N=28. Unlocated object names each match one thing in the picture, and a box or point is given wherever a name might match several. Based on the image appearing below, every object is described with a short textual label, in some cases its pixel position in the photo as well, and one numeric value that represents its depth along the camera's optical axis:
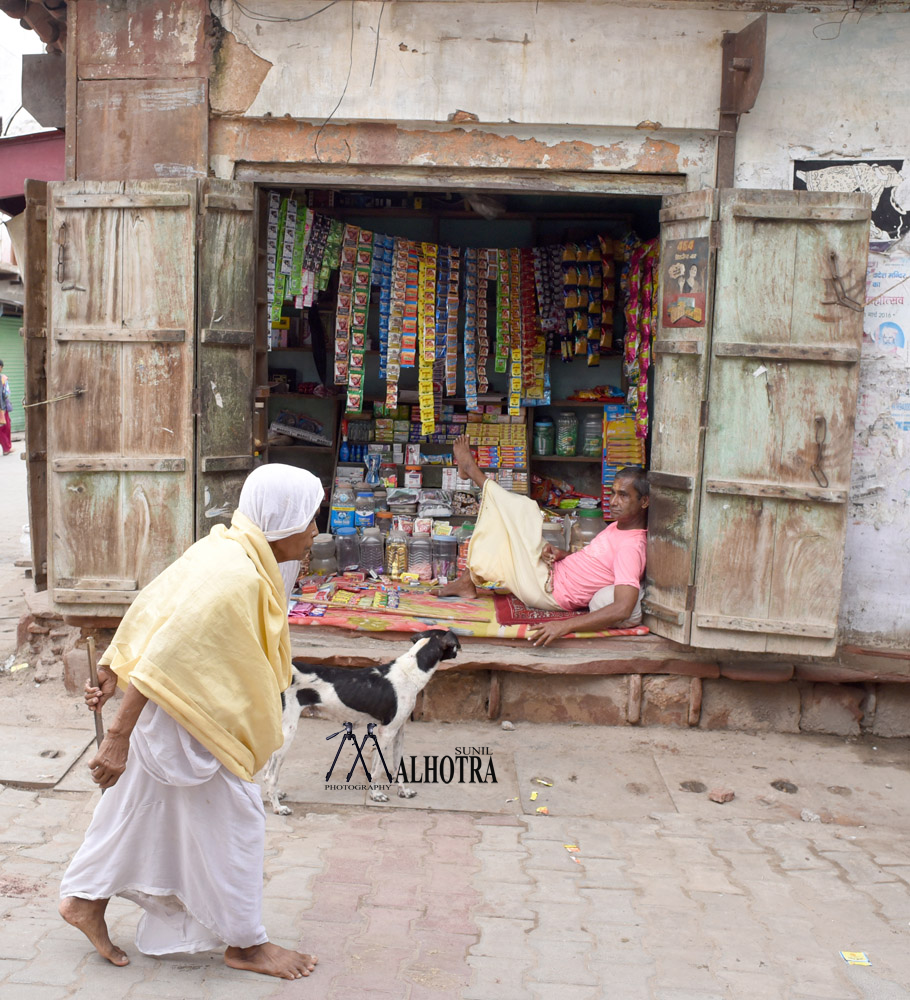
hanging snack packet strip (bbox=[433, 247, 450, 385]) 7.08
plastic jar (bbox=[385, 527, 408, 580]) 6.62
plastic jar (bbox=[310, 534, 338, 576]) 6.70
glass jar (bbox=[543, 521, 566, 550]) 6.80
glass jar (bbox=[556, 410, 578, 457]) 7.84
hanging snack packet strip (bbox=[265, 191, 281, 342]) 5.98
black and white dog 4.20
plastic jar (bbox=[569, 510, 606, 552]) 6.90
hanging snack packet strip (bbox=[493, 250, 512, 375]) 7.31
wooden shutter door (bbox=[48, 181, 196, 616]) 4.93
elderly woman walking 2.59
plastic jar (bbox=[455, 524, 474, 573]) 6.41
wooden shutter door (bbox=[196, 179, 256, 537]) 4.99
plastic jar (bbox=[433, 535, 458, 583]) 6.66
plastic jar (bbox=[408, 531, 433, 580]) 6.69
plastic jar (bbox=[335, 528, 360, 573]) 6.75
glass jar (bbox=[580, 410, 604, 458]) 7.88
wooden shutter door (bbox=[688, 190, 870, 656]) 4.71
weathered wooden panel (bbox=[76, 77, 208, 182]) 5.03
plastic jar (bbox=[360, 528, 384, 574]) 6.73
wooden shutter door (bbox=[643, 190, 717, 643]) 4.84
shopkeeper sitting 5.29
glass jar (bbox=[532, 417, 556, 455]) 7.82
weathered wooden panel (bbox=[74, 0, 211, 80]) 4.99
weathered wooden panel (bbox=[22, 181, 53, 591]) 5.12
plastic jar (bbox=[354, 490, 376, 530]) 6.92
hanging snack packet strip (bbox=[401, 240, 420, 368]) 6.84
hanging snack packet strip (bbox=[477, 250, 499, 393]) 7.24
